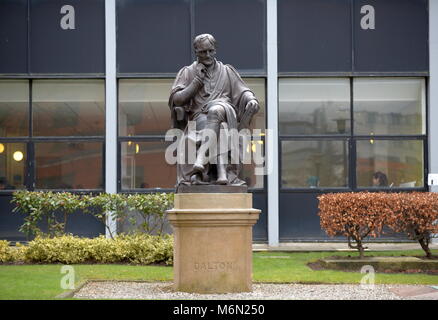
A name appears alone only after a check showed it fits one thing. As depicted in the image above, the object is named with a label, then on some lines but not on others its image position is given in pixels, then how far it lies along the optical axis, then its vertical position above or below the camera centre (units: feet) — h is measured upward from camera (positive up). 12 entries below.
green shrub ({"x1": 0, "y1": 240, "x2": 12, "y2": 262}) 47.93 -4.94
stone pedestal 33.01 -3.01
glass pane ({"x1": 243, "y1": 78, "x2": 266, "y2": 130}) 62.75 +6.58
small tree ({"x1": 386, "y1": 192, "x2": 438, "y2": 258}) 46.39 -2.51
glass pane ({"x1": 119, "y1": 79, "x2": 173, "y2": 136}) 62.75 +5.79
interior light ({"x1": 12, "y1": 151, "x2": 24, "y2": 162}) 62.69 +1.74
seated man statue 34.47 +3.10
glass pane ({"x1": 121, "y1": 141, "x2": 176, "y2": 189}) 62.54 +0.67
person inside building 62.85 -0.45
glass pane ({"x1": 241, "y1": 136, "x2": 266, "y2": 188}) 62.44 +0.21
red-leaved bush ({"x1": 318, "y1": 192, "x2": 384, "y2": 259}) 46.39 -2.54
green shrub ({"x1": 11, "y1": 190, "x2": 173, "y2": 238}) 51.21 -1.94
